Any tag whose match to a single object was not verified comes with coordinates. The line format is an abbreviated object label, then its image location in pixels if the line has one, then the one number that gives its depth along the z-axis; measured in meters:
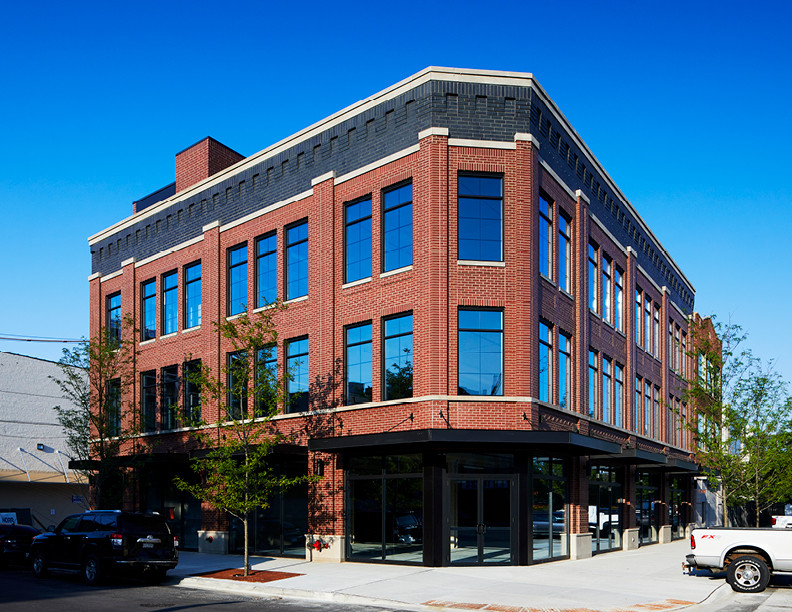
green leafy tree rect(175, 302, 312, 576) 21.34
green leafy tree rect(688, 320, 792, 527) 28.03
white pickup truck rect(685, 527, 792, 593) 18.50
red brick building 22.08
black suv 19.36
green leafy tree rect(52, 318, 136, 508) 29.81
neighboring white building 41.91
